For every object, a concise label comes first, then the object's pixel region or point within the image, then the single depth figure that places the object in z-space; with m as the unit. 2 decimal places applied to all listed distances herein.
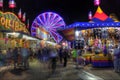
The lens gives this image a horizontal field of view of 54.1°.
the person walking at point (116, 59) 6.92
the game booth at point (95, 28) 9.63
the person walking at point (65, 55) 9.20
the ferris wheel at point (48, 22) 20.08
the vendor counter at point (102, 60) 8.29
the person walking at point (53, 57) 7.77
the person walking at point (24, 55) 8.07
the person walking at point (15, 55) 8.17
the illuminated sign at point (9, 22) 12.04
